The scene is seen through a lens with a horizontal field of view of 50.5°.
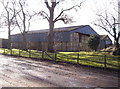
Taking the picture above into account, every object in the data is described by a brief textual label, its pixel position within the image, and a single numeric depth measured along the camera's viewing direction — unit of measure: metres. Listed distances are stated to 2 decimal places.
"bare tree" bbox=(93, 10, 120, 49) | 21.02
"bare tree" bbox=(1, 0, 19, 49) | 35.28
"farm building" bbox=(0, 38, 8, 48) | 51.03
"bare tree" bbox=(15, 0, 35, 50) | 32.35
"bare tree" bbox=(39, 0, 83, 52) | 24.33
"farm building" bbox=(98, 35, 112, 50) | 42.21
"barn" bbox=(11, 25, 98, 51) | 35.16
